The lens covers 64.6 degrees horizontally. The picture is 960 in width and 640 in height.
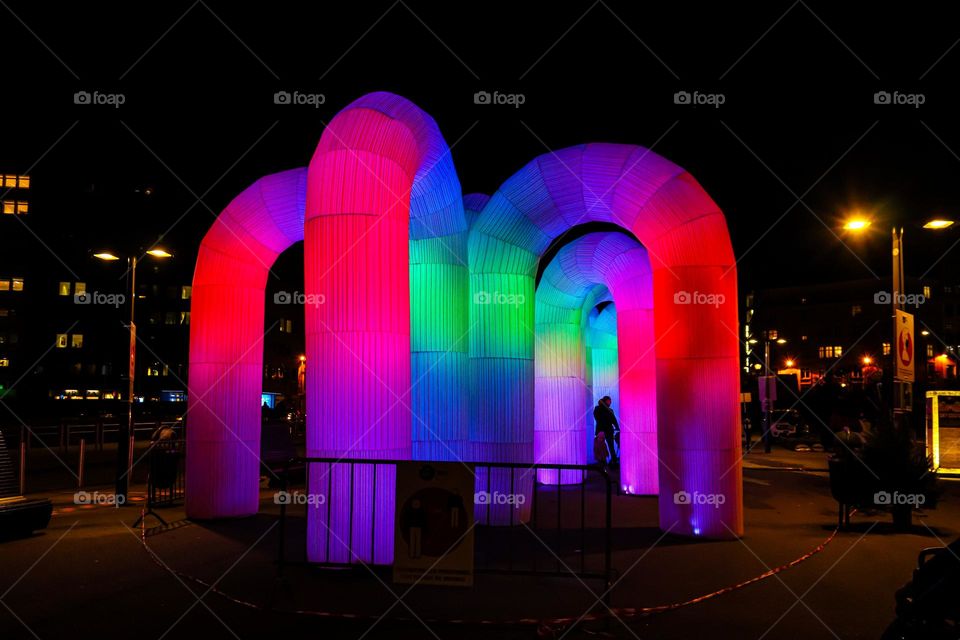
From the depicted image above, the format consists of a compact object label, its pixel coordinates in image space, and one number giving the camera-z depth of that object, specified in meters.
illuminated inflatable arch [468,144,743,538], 9.52
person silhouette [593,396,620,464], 17.00
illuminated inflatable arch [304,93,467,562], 7.69
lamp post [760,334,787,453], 24.36
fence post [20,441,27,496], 14.12
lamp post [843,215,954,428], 12.41
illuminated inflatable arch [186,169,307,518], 10.69
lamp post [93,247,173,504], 12.32
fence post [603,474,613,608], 6.49
